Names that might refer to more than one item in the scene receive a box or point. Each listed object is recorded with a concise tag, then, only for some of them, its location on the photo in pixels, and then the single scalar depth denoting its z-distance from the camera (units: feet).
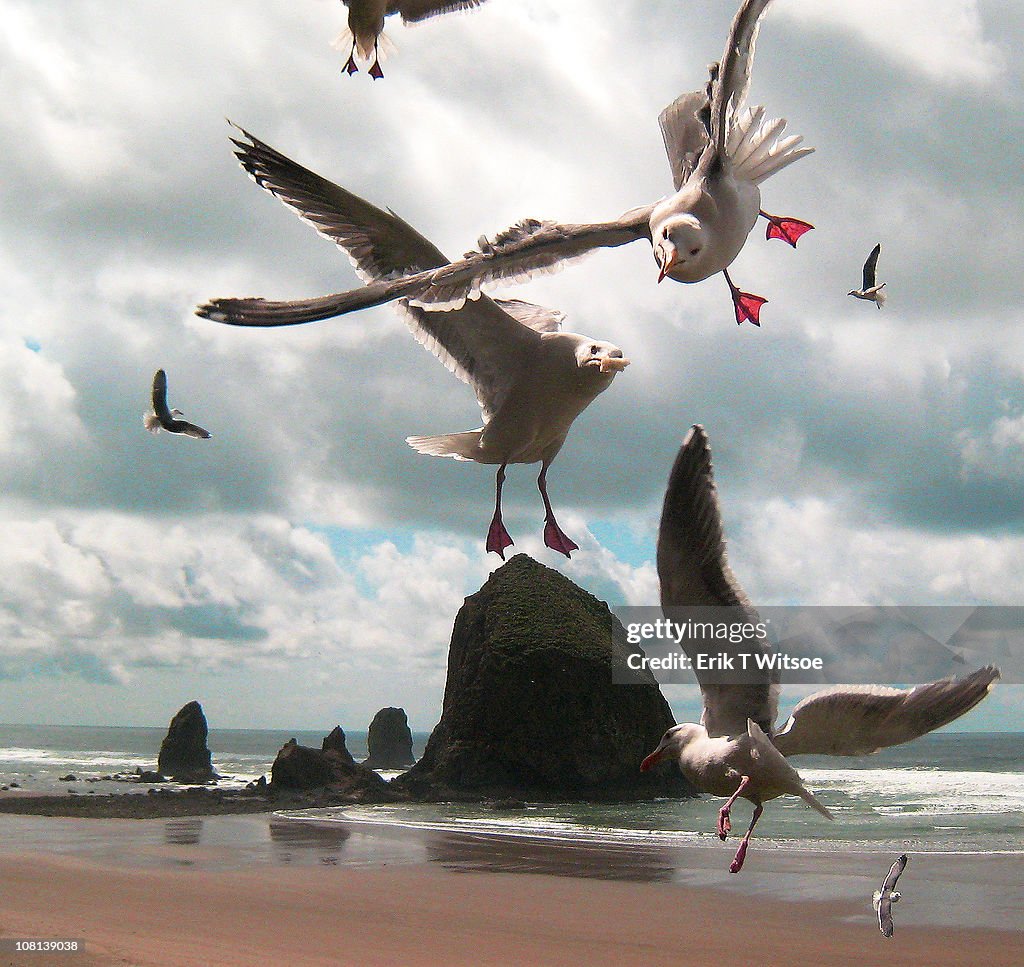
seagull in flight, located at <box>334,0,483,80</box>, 16.53
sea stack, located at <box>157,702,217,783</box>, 155.74
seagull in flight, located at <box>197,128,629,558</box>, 15.62
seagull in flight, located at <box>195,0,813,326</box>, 11.13
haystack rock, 98.22
